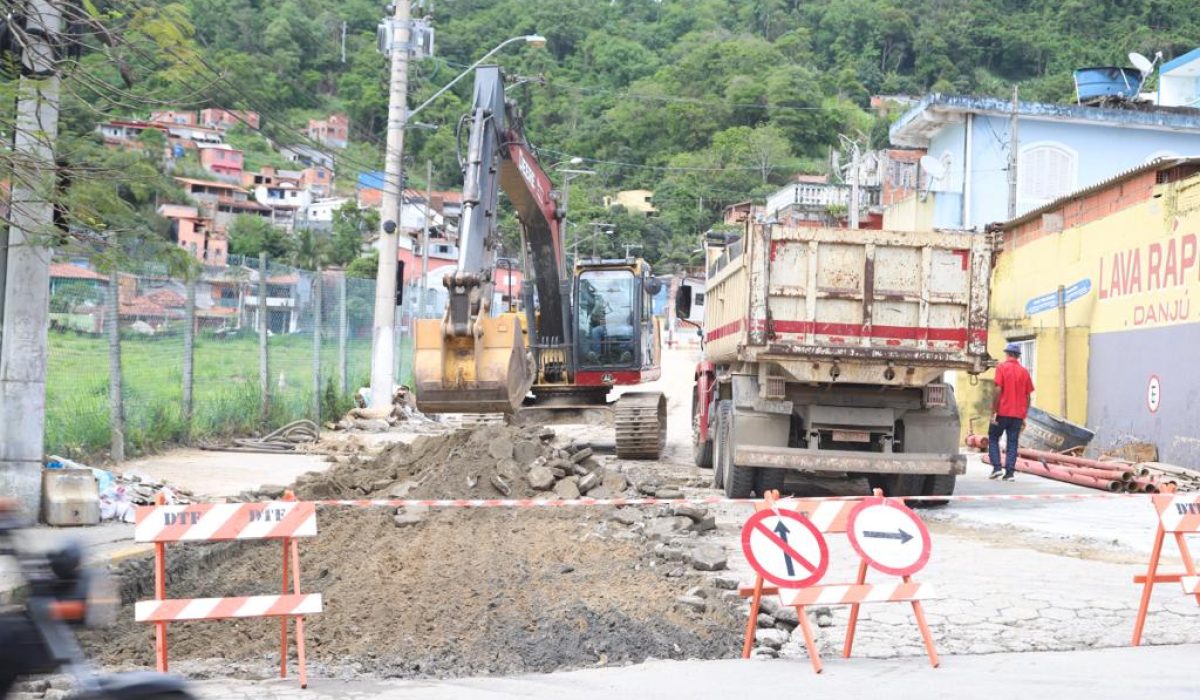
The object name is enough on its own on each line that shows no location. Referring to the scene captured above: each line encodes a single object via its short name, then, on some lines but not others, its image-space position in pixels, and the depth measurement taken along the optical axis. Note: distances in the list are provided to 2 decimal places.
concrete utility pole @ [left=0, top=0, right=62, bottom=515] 10.94
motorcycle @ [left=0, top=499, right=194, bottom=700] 3.59
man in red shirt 19.12
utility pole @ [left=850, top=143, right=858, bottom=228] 40.09
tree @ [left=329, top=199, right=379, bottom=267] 80.38
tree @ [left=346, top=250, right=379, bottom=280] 72.44
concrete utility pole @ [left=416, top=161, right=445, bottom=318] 36.09
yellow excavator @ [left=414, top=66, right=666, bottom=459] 13.99
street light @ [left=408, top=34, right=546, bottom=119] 28.75
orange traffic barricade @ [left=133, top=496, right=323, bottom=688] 7.19
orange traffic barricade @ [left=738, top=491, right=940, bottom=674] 7.64
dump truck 14.66
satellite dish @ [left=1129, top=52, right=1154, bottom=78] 41.81
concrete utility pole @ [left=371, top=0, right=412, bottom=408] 27.08
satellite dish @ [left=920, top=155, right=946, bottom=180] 40.06
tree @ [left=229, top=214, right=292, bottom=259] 78.76
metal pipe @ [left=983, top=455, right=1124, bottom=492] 18.56
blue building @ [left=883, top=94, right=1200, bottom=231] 40.56
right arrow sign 7.82
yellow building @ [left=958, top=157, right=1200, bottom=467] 19.91
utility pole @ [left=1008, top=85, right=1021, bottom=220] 33.62
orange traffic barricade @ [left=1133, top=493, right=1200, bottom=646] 8.48
